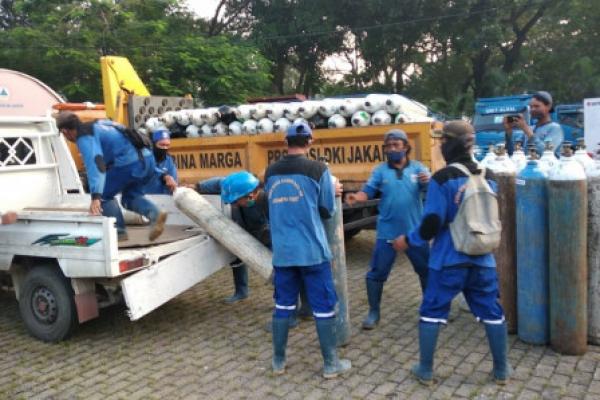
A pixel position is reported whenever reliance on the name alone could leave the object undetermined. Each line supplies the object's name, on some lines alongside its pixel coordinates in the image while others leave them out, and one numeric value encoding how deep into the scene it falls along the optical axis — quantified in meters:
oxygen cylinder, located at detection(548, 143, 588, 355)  4.05
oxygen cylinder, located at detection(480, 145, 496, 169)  4.78
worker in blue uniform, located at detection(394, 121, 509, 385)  3.62
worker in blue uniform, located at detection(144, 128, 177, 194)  6.11
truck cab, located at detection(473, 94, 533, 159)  16.19
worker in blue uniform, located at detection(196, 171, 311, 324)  5.21
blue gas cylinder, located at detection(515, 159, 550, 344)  4.23
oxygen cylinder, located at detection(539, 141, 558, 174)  4.23
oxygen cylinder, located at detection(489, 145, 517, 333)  4.55
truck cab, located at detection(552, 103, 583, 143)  16.62
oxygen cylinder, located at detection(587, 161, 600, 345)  4.16
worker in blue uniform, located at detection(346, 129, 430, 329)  4.73
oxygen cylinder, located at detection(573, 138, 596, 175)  4.27
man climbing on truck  4.96
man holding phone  5.47
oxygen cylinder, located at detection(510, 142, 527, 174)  4.67
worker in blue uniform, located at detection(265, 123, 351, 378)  3.91
